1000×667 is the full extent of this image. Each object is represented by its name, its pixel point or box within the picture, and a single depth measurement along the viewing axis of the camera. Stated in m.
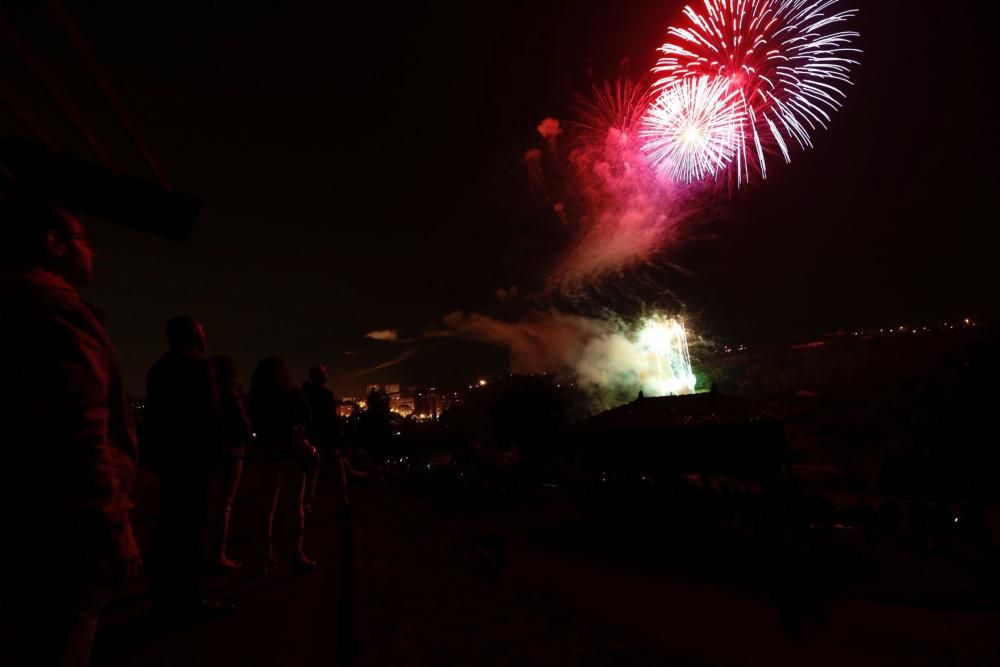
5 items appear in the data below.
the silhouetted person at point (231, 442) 3.64
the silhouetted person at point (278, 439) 3.83
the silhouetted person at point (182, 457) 2.63
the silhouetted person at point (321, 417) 4.89
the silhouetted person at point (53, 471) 1.17
